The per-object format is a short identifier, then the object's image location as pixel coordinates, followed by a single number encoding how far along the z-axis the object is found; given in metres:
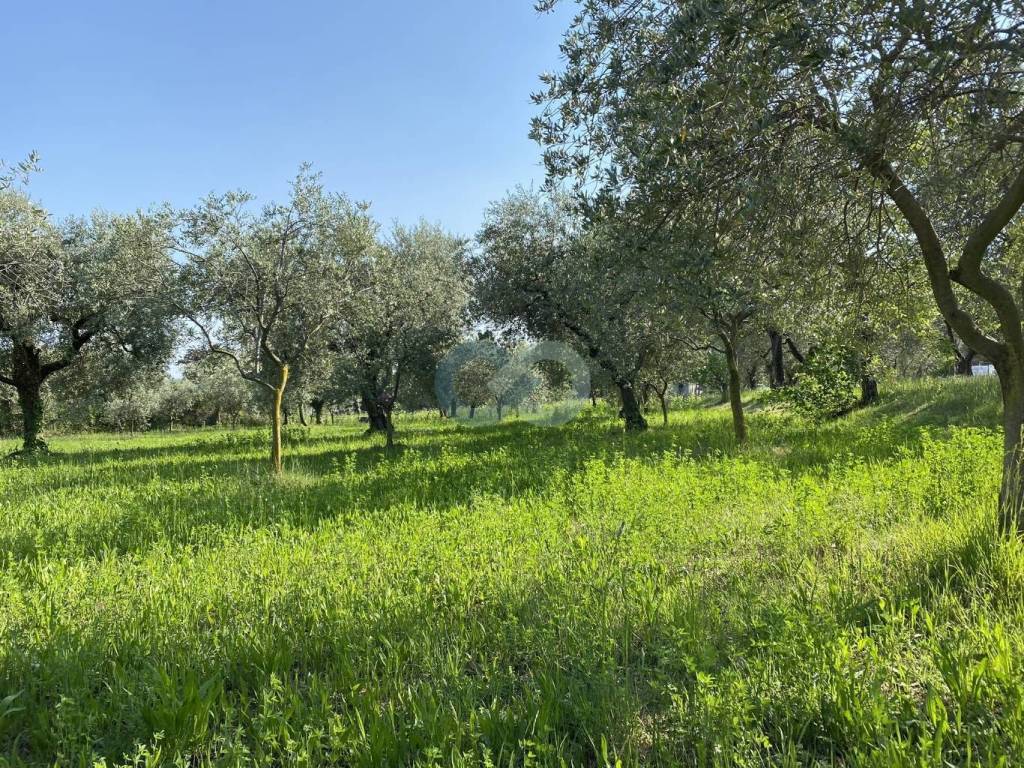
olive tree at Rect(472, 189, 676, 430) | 16.77
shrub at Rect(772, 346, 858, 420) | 16.06
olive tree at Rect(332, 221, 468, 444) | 15.62
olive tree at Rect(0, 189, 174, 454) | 14.92
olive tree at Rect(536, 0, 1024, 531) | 3.69
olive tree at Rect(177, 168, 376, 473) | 11.97
